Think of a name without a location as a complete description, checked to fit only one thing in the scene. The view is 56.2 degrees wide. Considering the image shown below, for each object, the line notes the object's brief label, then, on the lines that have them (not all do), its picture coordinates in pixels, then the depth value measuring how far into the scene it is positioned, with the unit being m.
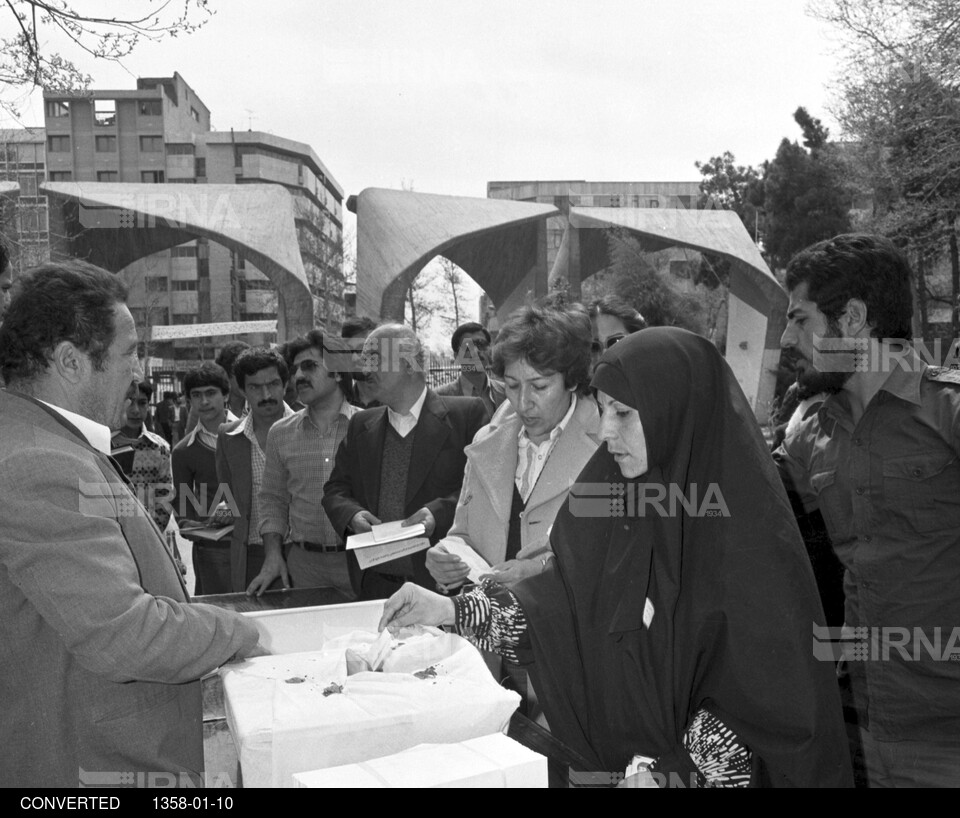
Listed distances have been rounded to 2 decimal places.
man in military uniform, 2.33
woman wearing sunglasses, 4.28
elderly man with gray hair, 3.93
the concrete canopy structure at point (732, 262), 23.16
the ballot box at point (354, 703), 1.36
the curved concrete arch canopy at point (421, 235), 20.75
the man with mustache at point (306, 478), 4.45
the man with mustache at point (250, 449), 4.95
